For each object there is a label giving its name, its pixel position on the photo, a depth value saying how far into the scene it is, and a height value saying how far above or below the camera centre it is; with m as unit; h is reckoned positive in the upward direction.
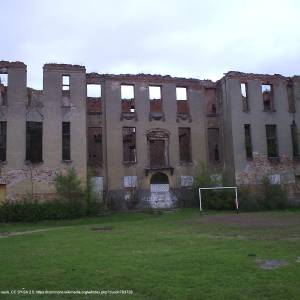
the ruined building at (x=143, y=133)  28.02 +4.94
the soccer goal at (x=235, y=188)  26.45 +0.41
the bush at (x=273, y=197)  29.80 -0.05
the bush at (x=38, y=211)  25.36 -0.33
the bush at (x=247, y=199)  28.75 -0.12
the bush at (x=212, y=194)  28.92 +0.32
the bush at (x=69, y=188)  27.38 +1.05
